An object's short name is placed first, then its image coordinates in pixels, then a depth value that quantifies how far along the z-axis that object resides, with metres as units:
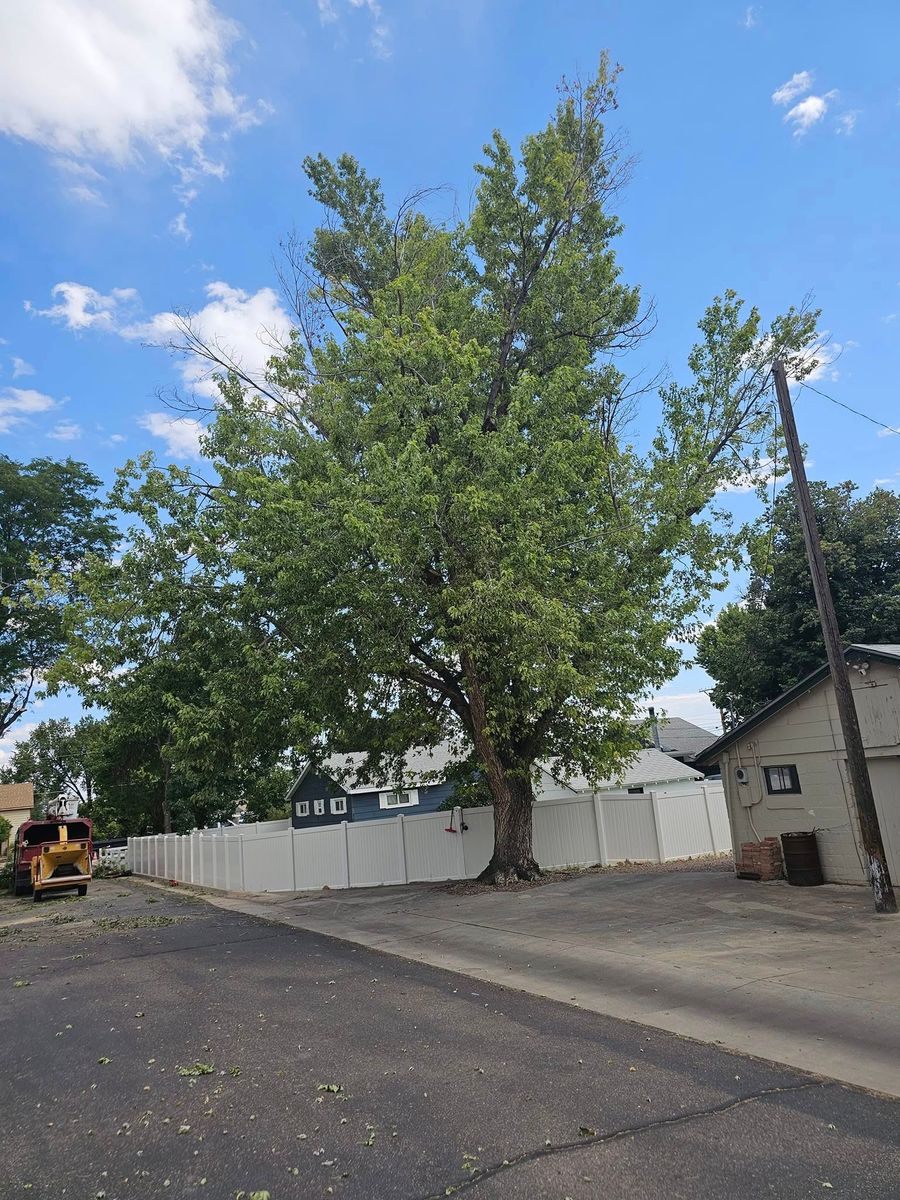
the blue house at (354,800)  32.11
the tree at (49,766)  62.25
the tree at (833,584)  25.14
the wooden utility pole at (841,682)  10.19
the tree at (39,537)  28.30
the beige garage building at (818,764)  11.87
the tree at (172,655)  14.27
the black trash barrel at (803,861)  12.76
